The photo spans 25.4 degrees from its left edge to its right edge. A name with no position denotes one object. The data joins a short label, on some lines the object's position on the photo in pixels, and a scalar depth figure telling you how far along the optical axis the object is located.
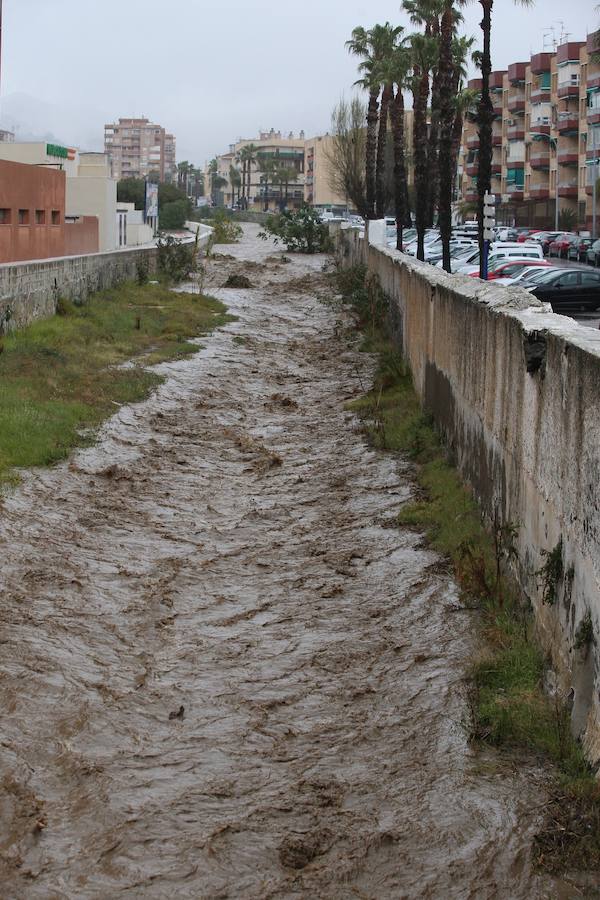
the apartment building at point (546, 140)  101.62
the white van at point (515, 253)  47.94
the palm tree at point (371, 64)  64.62
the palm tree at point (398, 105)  55.06
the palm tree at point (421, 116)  46.69
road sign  39.44
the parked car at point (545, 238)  75.50
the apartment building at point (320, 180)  186.41
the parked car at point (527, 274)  38.44
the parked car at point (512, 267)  41.88
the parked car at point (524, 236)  78.39
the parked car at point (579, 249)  64.25
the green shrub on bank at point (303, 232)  72.25
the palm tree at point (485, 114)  39.25
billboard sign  97.94
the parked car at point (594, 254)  60.67
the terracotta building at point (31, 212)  39.88
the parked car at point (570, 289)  37.16
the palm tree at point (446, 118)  39.78
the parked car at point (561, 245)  70.97
